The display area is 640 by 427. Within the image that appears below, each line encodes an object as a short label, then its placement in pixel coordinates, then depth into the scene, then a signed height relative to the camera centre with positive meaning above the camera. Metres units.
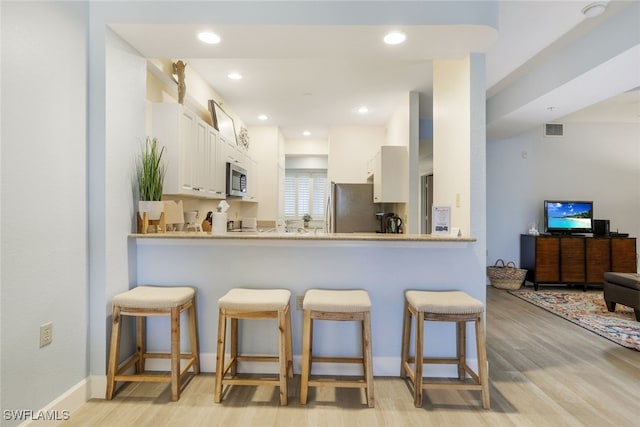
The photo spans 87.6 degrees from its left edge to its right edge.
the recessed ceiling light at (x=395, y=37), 2.14 +1.15
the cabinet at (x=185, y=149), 2.79 +0.60
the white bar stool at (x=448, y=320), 2.02 -0.65
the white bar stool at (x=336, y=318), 2.01 -0.64
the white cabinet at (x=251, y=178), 5.20 +0.59
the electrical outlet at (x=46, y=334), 1.77 -0.65
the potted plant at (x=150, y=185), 2.42 +0.21
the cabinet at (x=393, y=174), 4.29 +0.51
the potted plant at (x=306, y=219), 7.30 -0.12
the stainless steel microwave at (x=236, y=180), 4.18 +0.44
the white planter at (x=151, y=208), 2.42 +0.04
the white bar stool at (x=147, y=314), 2.07 -0.63
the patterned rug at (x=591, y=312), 3.28 -1.19
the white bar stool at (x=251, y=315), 2.02 -0.62
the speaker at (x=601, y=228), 5.28 -0.23
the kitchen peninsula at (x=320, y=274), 2.43 -0.45
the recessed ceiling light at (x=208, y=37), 2.18 +1.17
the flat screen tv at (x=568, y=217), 5.43 -0.06
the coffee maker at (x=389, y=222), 4.43 -0.12
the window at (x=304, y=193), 7.70 +0.47
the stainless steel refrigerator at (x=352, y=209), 4.98 +0.06
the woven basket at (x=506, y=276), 5.21 -0.99
